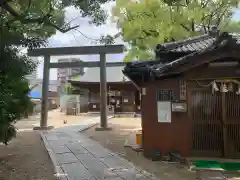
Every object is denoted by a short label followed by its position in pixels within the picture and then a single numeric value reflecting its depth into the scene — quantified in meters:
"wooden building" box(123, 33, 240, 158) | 5.62
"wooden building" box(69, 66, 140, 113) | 21.24
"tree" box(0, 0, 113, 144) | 5.26
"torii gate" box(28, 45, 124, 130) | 11.71
